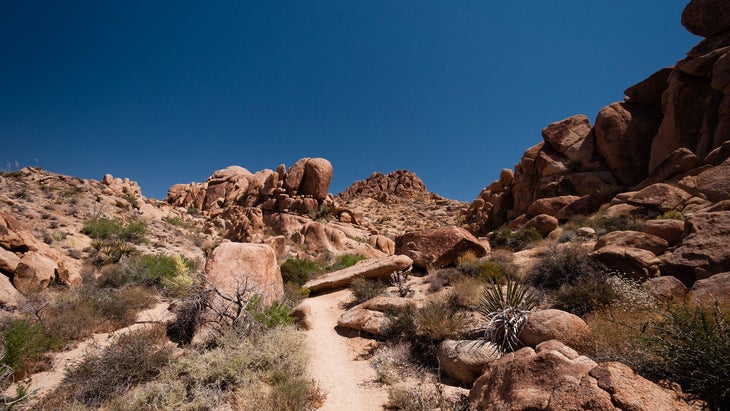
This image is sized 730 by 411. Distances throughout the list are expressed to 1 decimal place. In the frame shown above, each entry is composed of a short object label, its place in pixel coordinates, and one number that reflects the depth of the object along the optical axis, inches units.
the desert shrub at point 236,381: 164.2
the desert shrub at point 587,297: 226.1
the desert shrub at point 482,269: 346.9
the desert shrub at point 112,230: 568.7
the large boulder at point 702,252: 233.1
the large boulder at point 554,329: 178.1
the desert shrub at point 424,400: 155.4
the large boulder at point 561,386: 102.8
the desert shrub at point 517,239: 560.4
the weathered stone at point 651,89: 724.0
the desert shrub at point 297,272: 473.7
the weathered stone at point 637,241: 289.4
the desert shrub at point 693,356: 105.0
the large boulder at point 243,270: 298.0
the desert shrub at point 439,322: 236.5
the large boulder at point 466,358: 193.8
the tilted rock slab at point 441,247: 473.1
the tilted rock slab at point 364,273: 433.7
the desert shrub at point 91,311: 242.7
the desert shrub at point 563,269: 283.0
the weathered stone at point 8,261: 285.3
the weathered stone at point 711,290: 188.8
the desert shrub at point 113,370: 172.6
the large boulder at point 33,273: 288.2
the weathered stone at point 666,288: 220.4
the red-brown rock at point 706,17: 609.0
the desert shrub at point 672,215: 382.1
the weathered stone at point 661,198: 420.8
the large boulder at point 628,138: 718.5
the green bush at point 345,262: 612.1
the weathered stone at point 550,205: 691.4
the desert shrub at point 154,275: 362.0
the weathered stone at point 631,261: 258.1
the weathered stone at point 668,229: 302.3
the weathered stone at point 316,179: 1122.0
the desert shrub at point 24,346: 187.9
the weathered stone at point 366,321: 279.7
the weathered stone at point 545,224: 597.5
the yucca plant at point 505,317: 201.3
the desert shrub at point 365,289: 382.6
